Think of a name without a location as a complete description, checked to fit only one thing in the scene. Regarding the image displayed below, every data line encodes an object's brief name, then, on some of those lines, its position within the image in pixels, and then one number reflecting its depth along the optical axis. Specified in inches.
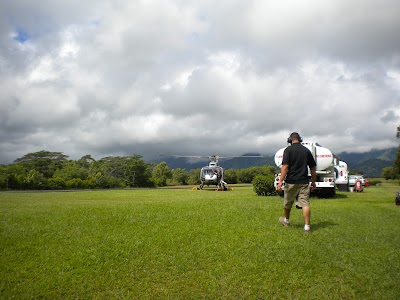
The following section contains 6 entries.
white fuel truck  842.2
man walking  335.9
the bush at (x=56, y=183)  2128.3
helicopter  1464.1
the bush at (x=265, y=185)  912.3
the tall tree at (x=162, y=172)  3944.6
